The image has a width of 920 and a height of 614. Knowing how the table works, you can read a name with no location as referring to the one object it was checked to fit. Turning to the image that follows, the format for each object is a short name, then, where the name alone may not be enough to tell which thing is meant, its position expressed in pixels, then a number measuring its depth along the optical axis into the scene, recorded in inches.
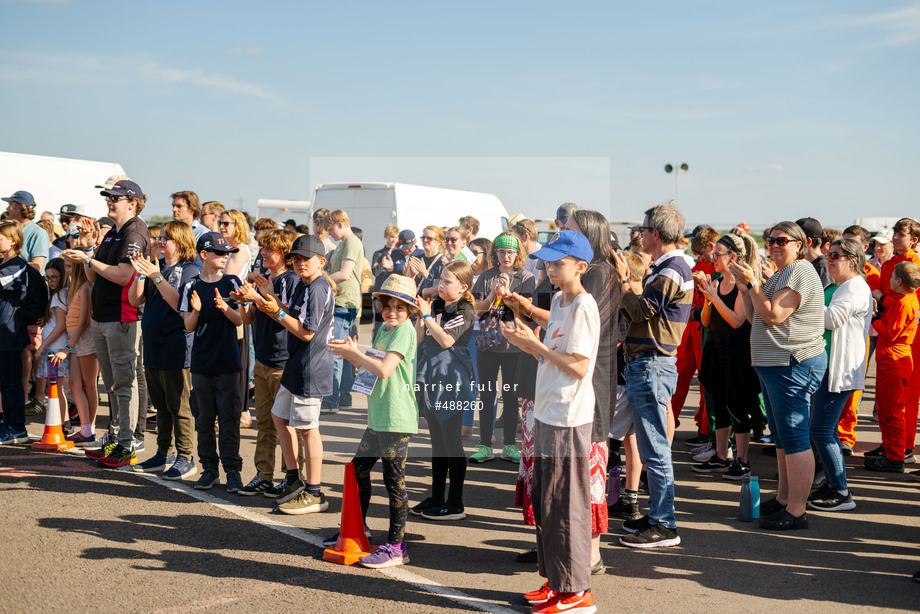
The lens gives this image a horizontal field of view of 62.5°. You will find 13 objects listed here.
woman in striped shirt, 201.0
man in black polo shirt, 262.4
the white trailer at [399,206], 616.4
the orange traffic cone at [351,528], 180.9
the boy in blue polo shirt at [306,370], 212.1
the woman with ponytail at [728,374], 249.1
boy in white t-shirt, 147.6
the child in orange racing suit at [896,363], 264.4
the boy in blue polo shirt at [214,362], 235.0
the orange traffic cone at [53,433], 283.4
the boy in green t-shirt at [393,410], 178.4
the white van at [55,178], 633.6
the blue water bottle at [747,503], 212.8
